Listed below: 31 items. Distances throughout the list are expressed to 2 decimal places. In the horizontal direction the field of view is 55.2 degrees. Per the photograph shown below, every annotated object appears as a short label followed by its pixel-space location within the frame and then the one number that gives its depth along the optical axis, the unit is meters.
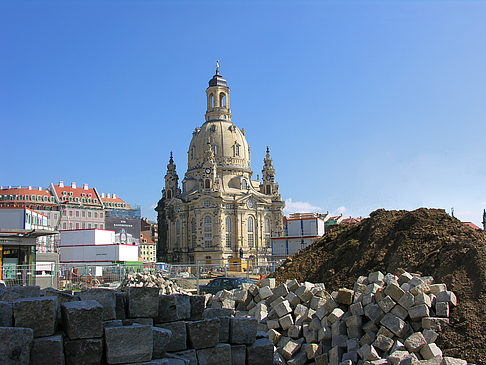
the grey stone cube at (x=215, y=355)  8.38
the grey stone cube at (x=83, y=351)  6.91
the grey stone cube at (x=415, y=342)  10.40
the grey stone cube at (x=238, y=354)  8.88
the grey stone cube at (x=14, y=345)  6.38
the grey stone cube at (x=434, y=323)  10.91
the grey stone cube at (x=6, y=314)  6.89
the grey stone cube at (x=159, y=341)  7.58
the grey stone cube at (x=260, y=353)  9.05
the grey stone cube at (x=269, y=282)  15.91
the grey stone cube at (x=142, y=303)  8.29
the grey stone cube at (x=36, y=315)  6.85
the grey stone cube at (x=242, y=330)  9.02
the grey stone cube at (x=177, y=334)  8.30
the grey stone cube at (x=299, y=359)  11.61
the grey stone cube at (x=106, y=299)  7.81
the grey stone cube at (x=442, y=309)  11.19
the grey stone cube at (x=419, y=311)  11.03
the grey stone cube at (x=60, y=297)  7.48
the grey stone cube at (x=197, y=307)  9.02
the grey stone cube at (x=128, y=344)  7.02
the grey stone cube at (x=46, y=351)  6.68
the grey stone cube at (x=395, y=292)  11.35
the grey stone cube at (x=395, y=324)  10.86
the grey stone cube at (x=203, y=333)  8.41
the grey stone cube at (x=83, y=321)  6.96
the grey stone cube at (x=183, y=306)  8.68
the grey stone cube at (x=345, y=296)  12.41
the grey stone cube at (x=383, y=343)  10.66
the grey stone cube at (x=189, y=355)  8.12
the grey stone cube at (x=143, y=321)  8.22
